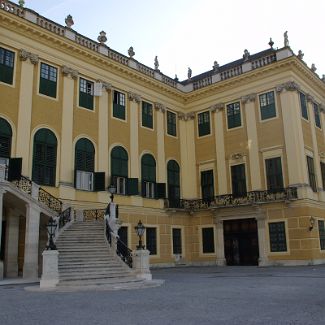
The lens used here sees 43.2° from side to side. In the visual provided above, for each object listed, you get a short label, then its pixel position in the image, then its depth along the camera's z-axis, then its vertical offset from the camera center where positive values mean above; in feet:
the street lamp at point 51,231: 47.19 +2.47
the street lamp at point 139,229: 55.41 +2.87
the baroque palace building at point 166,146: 69.82 +21.05
